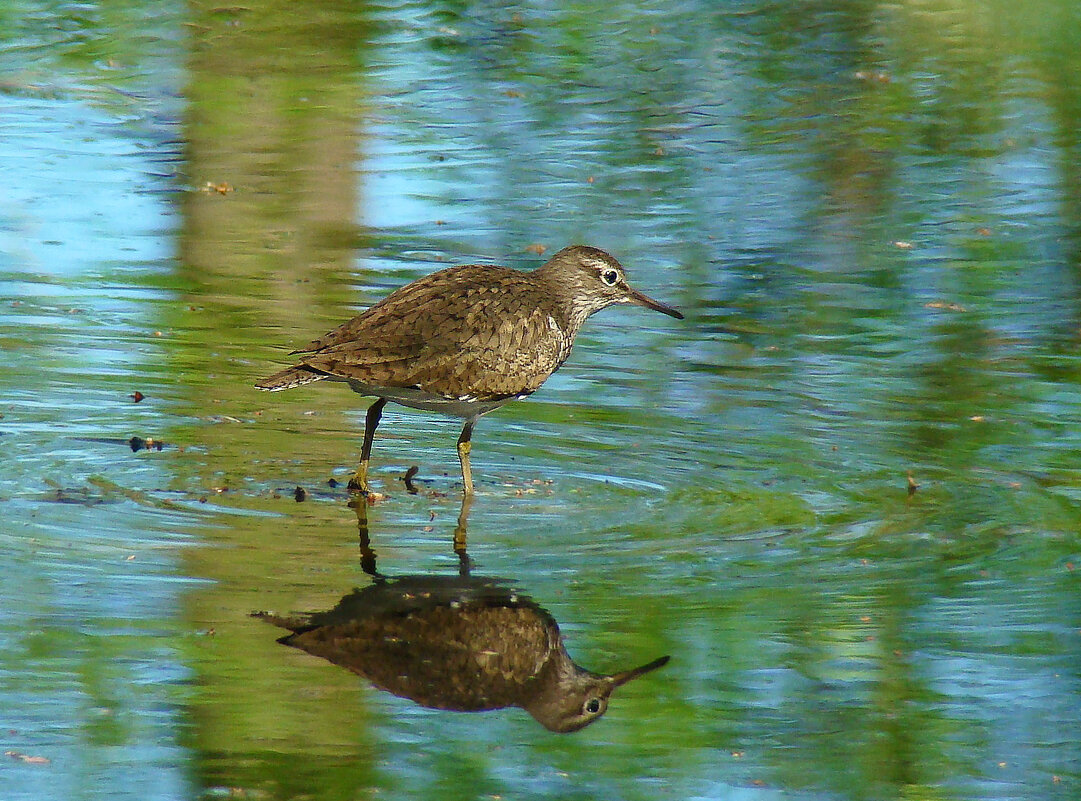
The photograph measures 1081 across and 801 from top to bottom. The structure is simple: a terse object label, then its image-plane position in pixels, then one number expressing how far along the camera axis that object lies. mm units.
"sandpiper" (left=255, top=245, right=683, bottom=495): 17984
